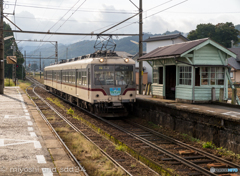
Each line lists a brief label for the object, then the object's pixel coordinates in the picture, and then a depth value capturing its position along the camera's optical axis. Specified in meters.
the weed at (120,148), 8.82
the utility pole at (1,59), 23.47
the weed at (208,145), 9.34
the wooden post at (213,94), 13.05
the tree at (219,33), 66.00
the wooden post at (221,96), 13.16
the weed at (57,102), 19.50
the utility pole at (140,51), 18.94
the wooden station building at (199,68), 13.05
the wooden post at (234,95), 12.84
